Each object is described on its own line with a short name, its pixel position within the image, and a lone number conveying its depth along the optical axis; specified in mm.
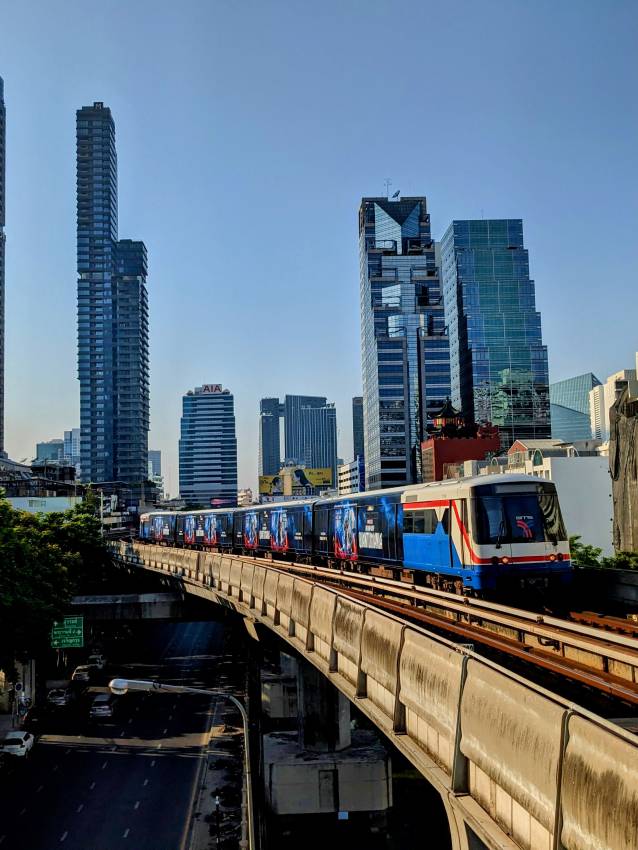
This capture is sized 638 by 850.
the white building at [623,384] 55906
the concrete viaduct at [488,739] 6258
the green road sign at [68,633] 45781
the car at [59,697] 49141
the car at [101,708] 46406
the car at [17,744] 38844
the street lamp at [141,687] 18797
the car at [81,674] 55750
